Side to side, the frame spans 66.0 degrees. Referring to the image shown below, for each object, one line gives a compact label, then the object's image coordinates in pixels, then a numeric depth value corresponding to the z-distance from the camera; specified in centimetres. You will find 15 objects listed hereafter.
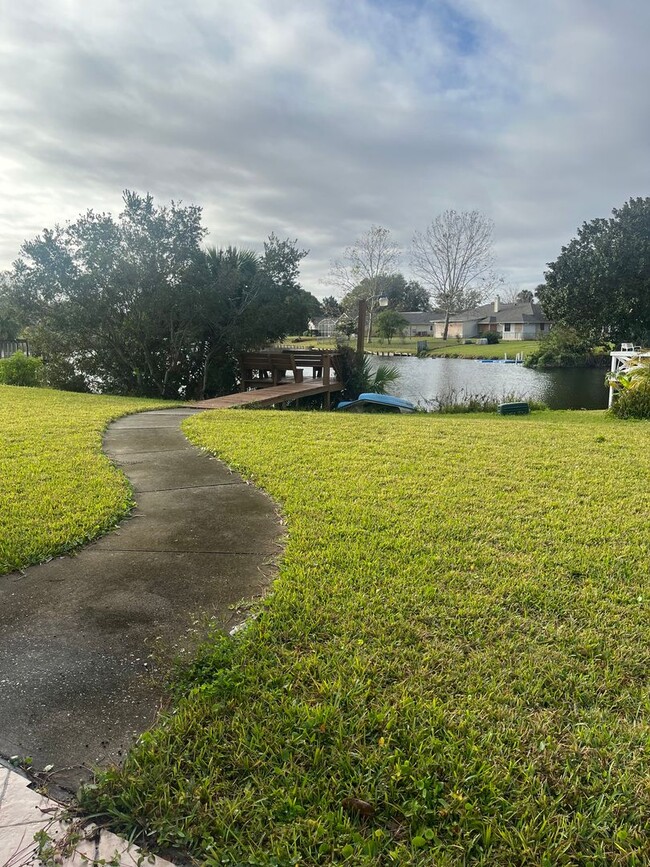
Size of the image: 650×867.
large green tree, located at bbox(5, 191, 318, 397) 1266
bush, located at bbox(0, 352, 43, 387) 1379
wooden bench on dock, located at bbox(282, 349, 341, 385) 1458
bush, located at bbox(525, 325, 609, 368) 3256
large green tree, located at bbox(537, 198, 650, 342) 2612
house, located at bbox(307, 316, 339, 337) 6444
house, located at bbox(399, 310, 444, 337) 6950
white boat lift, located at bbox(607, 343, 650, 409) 1238
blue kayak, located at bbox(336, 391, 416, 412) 1445
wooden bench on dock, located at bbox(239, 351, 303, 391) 1427
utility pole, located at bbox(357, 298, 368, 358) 1769
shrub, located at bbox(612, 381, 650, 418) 1047
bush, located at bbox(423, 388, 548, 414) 1450
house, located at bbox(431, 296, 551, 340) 6028
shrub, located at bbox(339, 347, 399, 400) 1656
